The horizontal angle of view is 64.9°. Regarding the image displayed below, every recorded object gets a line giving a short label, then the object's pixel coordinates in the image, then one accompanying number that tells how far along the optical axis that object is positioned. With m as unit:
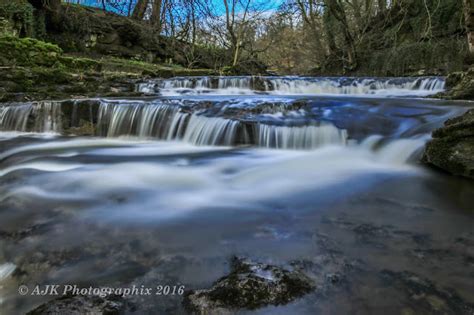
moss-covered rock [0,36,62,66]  9.29
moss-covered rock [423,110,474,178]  3.51
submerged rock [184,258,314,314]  1.67
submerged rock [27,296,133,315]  1.53
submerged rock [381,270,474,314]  1.64
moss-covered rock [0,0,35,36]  11.68
